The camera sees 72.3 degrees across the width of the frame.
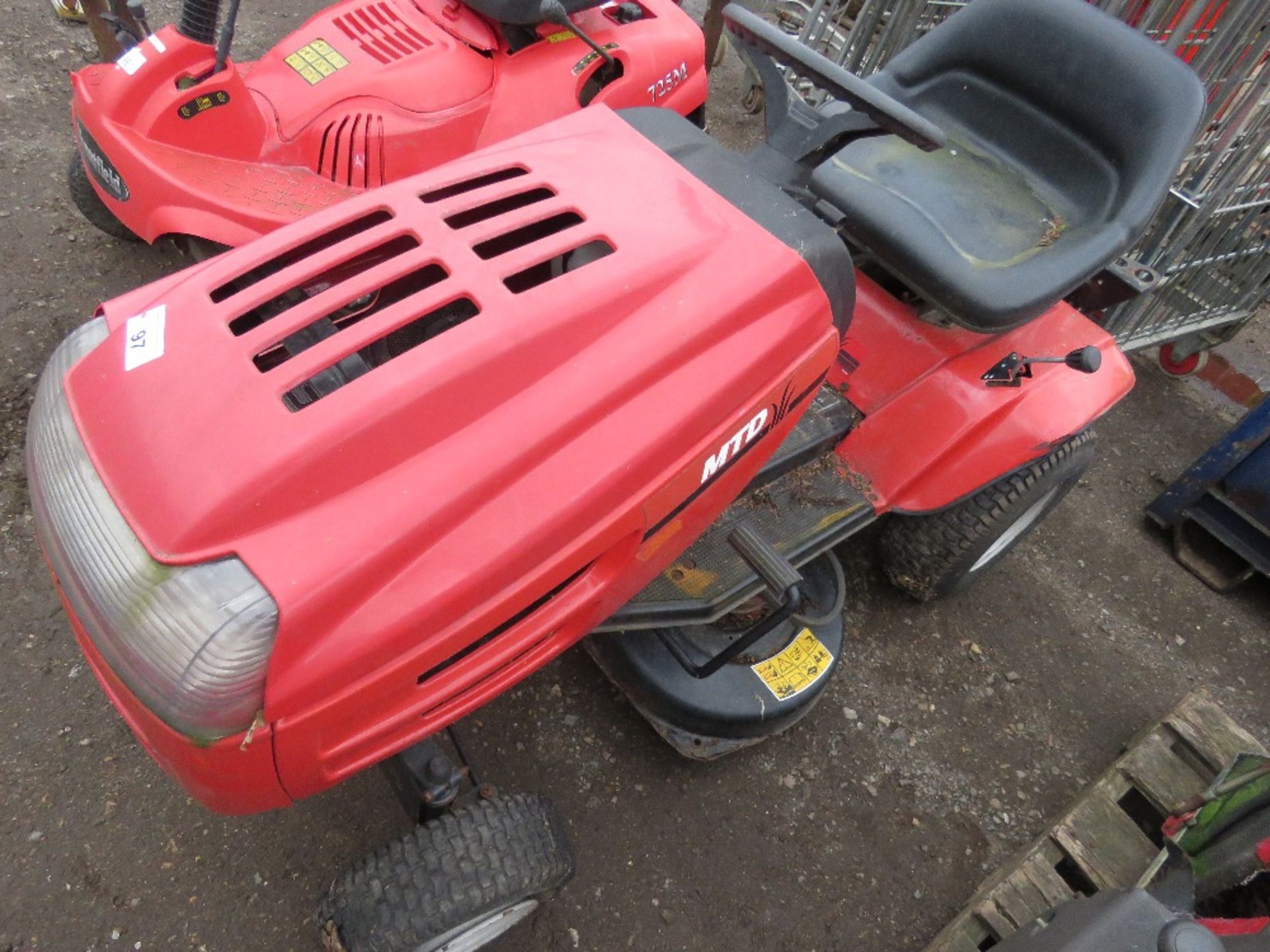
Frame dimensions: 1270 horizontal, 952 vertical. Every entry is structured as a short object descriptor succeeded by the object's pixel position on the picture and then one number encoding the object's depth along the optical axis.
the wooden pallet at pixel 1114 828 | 1.65
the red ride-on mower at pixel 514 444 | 0.87
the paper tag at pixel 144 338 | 0.96
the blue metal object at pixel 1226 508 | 2.35
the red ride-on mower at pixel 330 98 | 2.04
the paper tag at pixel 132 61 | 2.03
